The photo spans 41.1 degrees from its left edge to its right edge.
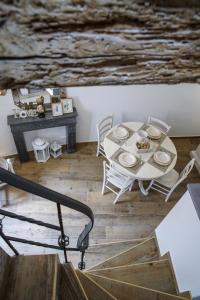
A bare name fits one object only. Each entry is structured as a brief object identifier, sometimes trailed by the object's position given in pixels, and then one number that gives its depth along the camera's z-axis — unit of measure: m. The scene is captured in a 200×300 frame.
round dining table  3.62
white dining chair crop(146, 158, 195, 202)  3.72
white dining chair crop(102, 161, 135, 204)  3.70
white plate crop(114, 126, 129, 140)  4.02
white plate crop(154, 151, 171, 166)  3.71
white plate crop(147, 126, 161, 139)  4.05
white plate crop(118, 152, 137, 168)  3.66
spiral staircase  1.39
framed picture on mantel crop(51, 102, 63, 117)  3.99
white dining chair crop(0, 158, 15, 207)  3.89
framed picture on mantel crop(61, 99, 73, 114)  4.05
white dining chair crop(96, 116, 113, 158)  4.41
